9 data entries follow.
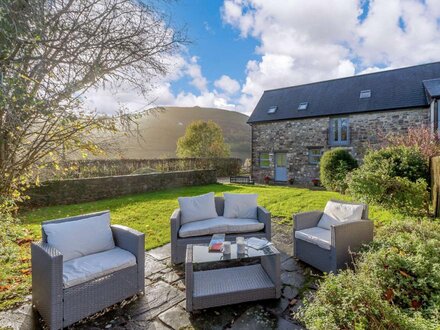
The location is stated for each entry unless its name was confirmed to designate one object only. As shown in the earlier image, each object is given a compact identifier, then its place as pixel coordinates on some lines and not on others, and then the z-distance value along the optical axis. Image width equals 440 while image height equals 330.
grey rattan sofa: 3.77
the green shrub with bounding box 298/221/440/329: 1.80
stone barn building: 12.81
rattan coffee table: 2.64
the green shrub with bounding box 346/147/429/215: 5.36
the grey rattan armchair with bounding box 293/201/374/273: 3.29
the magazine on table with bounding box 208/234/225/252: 3.21
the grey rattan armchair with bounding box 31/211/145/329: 2.35
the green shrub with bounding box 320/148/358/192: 10.75
